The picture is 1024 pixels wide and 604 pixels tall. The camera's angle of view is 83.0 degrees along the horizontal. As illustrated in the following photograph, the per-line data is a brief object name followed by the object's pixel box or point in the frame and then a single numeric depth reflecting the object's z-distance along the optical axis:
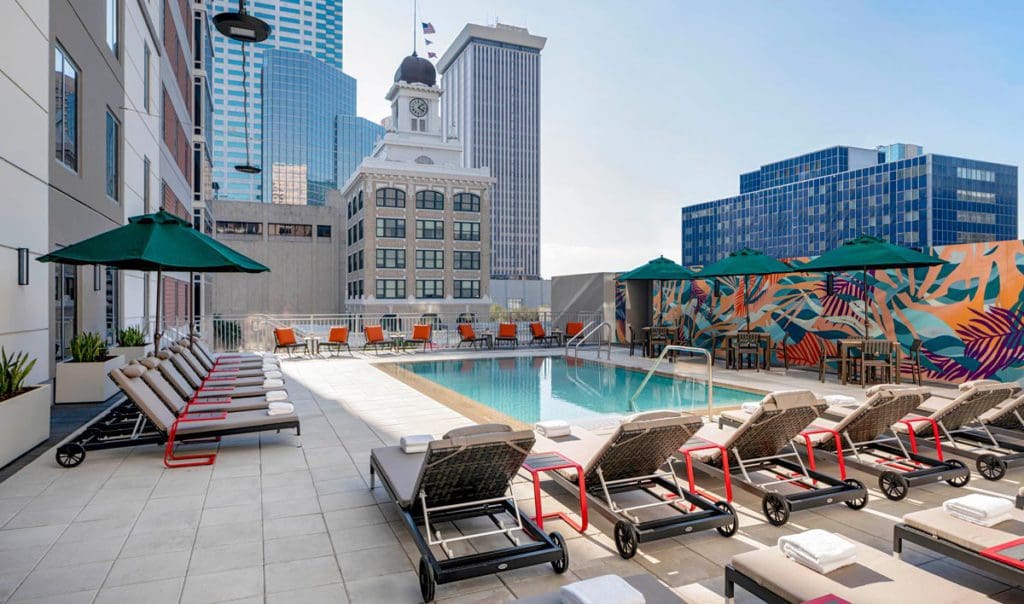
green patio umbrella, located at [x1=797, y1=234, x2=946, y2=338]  9.95
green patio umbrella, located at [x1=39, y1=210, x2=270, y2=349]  6.83
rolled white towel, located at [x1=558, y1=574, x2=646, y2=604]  2.31
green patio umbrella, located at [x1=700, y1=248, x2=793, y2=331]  12.86
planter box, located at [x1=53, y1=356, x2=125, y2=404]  8.80
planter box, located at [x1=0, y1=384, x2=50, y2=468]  5.62
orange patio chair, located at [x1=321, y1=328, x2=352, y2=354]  16.62
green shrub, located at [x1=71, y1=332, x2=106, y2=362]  9.11
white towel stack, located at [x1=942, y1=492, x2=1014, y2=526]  3.32
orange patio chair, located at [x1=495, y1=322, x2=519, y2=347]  19.16
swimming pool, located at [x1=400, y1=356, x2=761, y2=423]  10.04
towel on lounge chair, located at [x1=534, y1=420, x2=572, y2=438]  5.48
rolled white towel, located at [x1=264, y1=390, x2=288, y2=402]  7.23
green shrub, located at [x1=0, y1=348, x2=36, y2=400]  5.91
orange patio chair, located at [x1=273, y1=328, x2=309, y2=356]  15.91
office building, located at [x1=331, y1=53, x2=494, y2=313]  44.19
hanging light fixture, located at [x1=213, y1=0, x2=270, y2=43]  8.23
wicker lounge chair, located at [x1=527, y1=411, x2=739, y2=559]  3.86
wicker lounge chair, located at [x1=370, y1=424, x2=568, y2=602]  3.34
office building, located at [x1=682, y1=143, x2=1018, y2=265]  73.44
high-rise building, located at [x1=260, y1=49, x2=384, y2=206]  111.19
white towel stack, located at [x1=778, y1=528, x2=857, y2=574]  2.73
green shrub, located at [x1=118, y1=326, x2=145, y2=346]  11.27
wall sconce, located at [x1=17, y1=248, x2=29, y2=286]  7.73
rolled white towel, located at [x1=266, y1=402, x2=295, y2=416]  6.43
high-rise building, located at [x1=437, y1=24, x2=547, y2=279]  129.75
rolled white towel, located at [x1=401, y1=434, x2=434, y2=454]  5.06
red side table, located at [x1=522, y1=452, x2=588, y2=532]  4.04
